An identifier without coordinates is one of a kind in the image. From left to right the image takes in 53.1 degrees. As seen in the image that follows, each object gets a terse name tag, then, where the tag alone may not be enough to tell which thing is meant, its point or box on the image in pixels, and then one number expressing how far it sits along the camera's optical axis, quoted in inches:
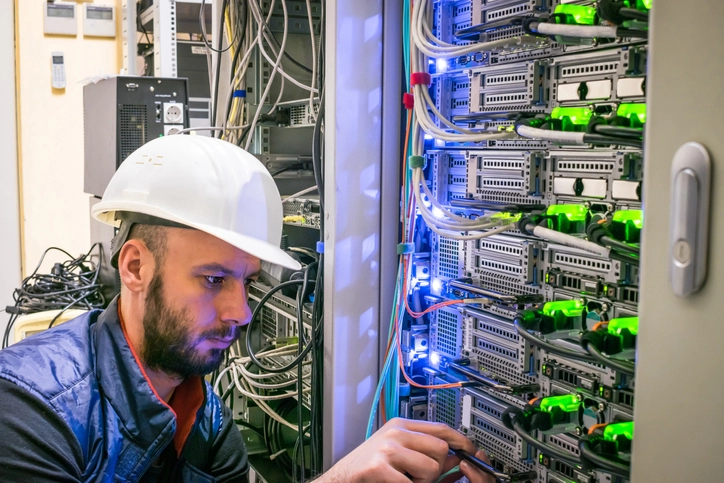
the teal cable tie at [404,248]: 60.2
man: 48.2
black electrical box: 111.2
